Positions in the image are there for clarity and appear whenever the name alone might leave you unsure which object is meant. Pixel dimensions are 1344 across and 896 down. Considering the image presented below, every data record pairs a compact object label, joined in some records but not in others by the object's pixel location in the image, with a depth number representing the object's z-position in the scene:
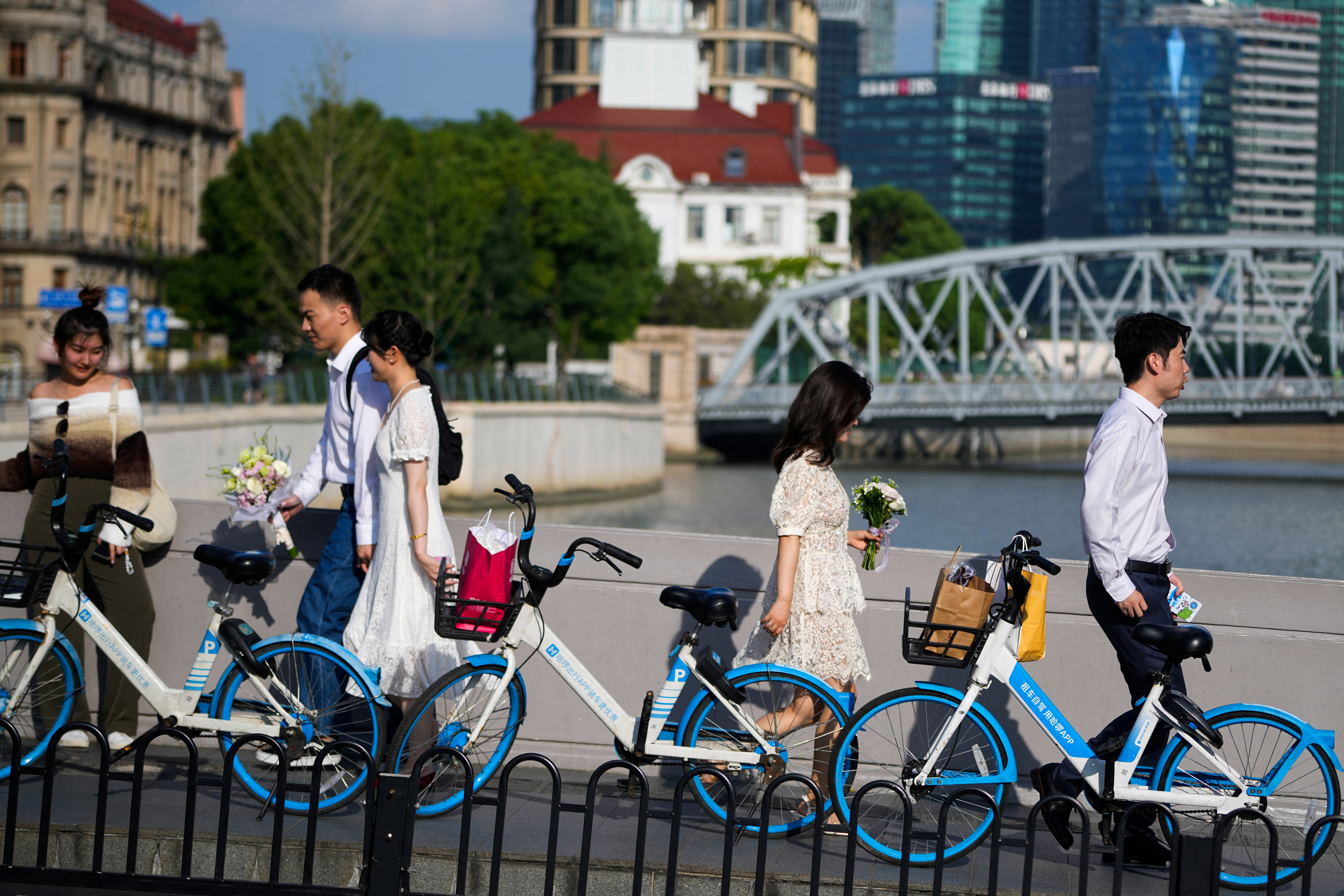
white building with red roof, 154.12
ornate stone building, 129.12
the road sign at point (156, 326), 67.87
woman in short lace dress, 10.34
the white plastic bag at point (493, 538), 10.13
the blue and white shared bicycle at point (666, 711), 10.20
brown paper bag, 10.00
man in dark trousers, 10.02
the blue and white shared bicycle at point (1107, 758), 9.80
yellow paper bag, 10.11
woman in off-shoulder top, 11.73
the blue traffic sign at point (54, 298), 58.91
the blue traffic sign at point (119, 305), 63.34
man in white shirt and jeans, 11.29
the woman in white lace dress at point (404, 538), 10.63
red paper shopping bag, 10.14
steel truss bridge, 105.56
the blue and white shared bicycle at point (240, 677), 10.72
